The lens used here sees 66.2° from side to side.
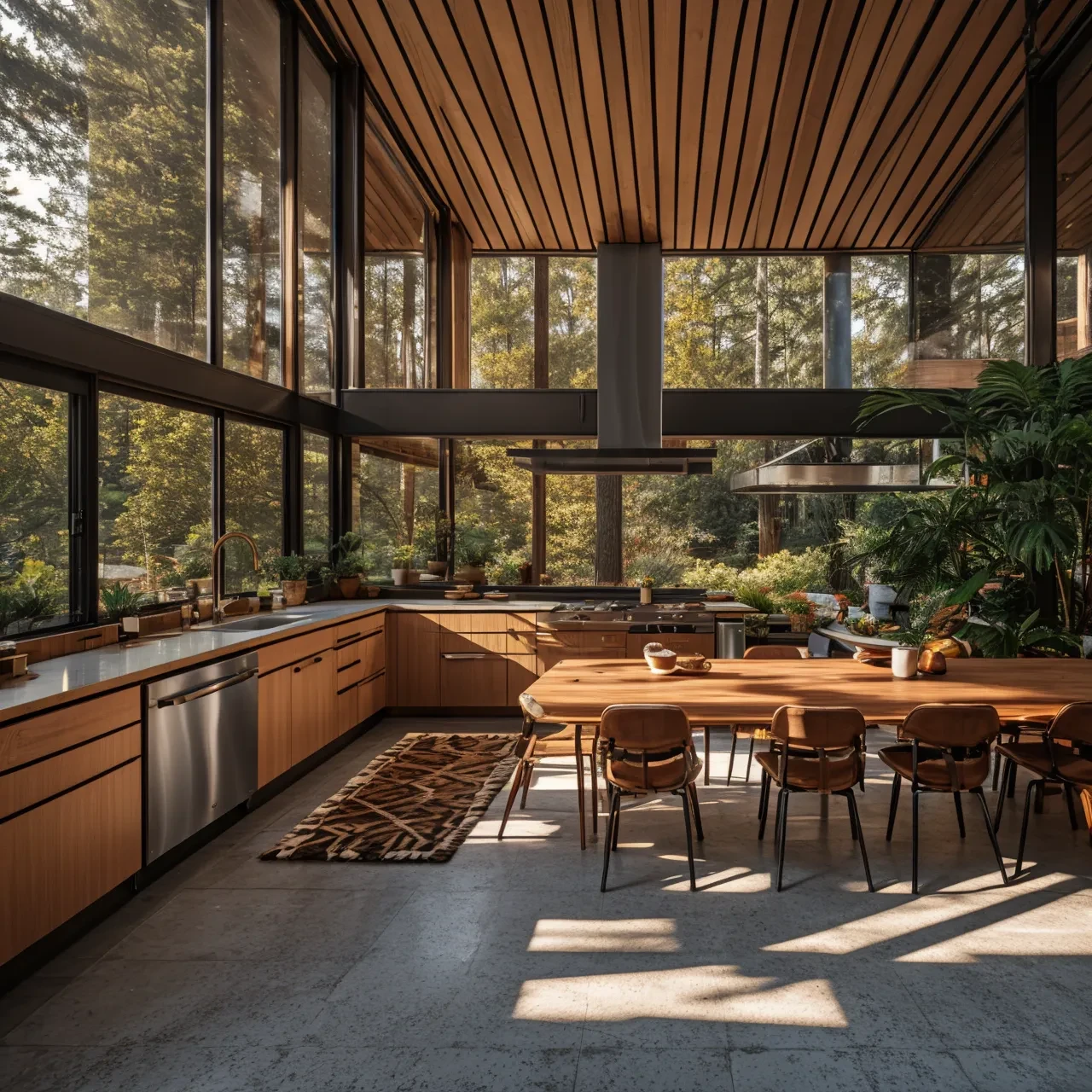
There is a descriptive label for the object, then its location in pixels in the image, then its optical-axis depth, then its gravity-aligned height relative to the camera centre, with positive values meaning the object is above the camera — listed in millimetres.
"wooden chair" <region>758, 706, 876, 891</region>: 3412 -933
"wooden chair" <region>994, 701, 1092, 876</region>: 3471 -971
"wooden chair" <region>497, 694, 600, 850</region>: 4000 -982
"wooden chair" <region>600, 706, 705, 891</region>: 3420 -937
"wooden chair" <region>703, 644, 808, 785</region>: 5051 -617
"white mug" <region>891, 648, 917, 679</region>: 4148 -555
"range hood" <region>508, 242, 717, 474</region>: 7301 +1834
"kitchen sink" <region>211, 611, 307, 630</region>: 5105 -412
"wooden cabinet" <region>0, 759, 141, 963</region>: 2590 -1025
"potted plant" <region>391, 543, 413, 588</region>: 7805 -82
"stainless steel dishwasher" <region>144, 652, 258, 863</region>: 3475 -878
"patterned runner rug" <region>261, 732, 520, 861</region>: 3967 -1388
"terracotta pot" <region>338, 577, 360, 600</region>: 7141 -260
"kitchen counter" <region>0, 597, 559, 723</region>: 2771 -442
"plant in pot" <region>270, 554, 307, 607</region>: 6168 -145
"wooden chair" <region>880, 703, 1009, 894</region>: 3490 -902
